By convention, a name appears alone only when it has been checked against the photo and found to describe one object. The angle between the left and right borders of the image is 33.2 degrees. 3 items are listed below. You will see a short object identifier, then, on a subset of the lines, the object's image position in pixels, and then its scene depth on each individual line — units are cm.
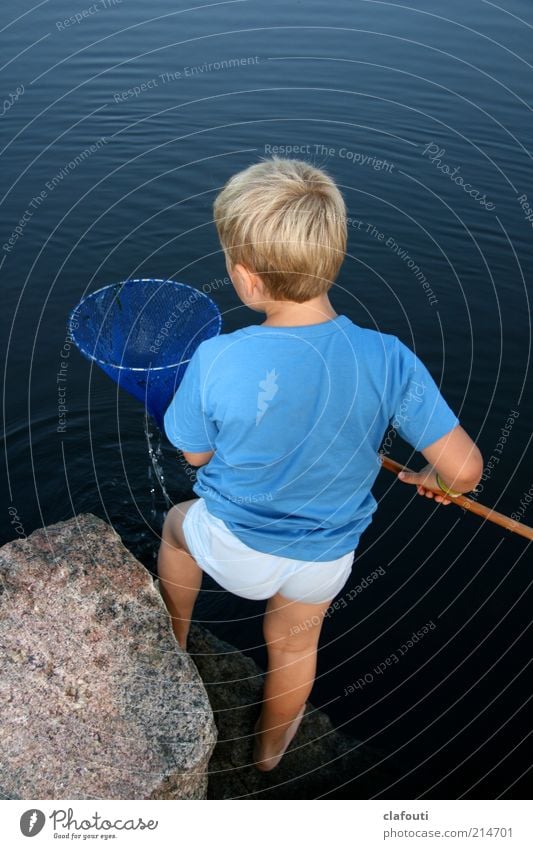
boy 257
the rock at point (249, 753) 342
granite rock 279
